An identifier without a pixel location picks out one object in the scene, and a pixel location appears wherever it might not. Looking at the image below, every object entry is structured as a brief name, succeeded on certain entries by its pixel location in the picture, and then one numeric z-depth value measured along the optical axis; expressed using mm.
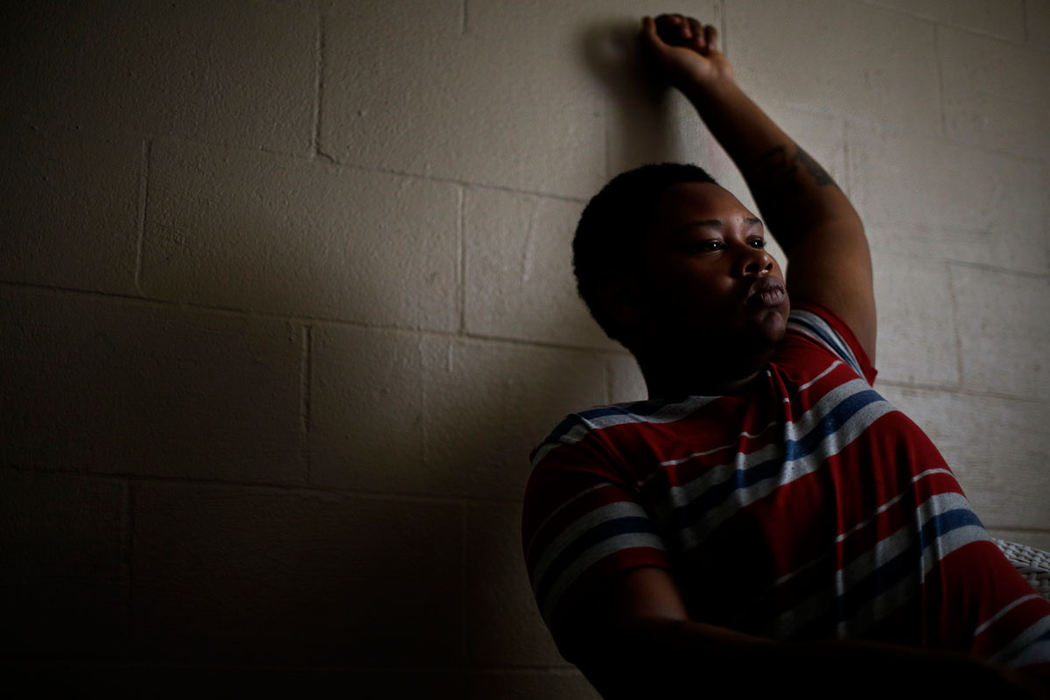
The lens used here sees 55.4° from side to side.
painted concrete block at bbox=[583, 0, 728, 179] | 1802
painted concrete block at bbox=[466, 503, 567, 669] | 1501
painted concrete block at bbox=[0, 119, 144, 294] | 1410
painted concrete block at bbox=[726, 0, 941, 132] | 1923
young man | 979
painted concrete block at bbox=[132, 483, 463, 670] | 1367
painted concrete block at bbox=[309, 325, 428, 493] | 1497
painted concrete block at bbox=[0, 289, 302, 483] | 1367
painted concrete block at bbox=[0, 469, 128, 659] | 1298
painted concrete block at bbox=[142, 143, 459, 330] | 1487
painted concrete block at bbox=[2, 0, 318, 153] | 1476
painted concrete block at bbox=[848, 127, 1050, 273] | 1923
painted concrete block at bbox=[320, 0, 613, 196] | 1639
